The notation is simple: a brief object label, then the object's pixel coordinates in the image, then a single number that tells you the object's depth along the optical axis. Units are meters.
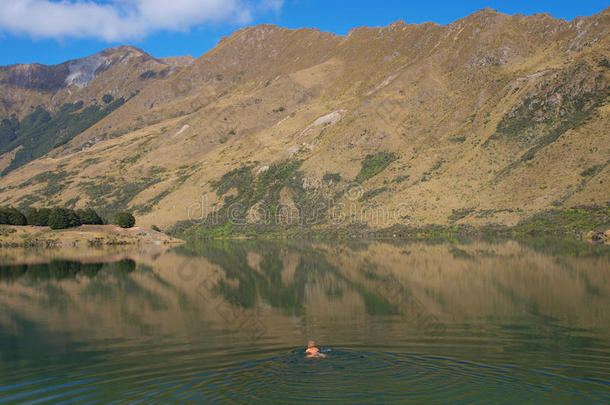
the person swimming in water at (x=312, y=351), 20.99
